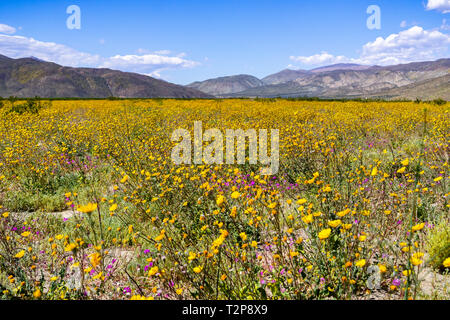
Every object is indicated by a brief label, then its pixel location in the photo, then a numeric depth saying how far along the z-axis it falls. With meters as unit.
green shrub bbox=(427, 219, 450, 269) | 2.32
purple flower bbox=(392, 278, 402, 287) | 2.12
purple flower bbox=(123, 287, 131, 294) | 2.48
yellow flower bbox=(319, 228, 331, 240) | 1.71
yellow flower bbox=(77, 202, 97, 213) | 1.84
